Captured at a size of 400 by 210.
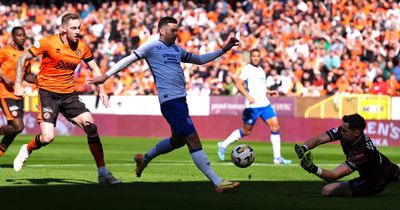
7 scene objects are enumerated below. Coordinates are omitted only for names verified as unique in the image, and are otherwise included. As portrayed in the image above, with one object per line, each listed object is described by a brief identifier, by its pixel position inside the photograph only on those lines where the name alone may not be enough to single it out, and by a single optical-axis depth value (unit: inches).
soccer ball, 656.4
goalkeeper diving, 523.8
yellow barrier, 1321.4
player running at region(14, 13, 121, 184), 630.5
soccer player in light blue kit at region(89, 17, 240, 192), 566.6
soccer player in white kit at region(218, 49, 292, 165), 895.1
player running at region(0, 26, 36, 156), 766.5
